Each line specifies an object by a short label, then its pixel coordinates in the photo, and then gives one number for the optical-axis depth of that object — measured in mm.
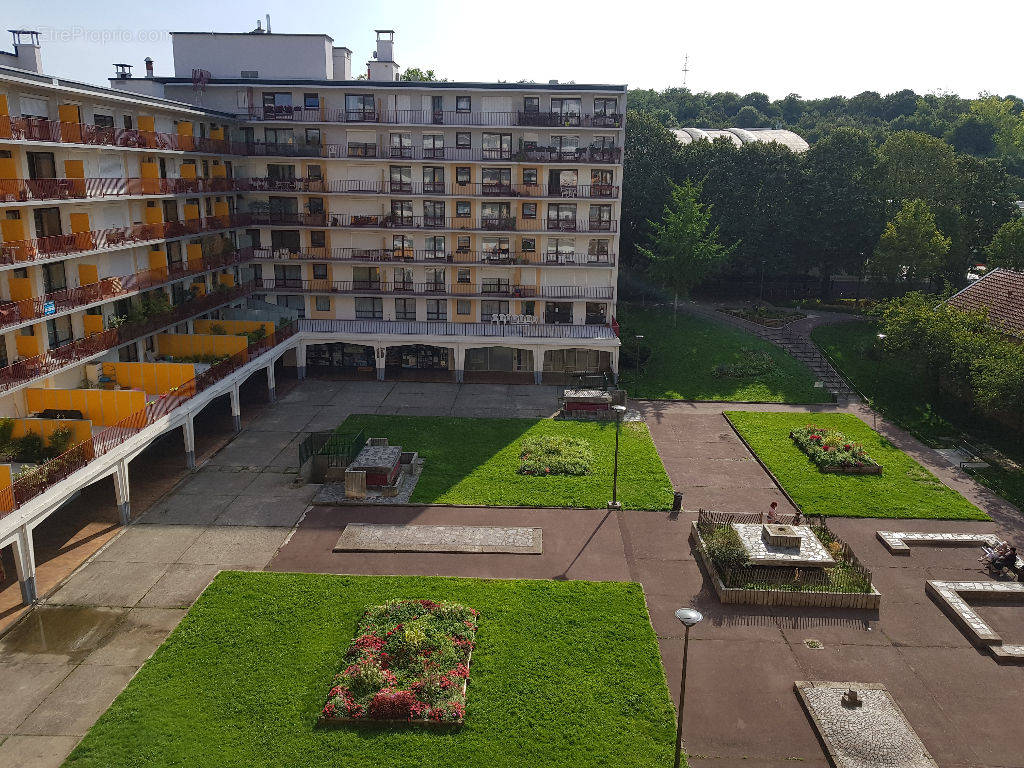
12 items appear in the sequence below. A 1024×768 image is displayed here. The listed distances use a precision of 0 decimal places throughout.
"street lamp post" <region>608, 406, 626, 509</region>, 32125
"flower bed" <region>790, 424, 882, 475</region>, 37875
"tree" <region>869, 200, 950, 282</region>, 60438
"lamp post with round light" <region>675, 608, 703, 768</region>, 16609
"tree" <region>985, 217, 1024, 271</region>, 58688
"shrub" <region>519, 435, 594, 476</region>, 37344
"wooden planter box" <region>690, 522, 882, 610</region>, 26250
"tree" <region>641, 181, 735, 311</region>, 58688
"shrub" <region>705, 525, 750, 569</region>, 27203
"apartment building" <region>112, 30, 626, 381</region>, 51438
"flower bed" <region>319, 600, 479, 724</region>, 20359
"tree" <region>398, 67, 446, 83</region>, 81125
